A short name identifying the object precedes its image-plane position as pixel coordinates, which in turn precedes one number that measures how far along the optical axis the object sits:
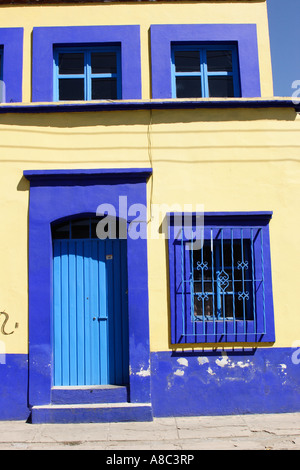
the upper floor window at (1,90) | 6.49
